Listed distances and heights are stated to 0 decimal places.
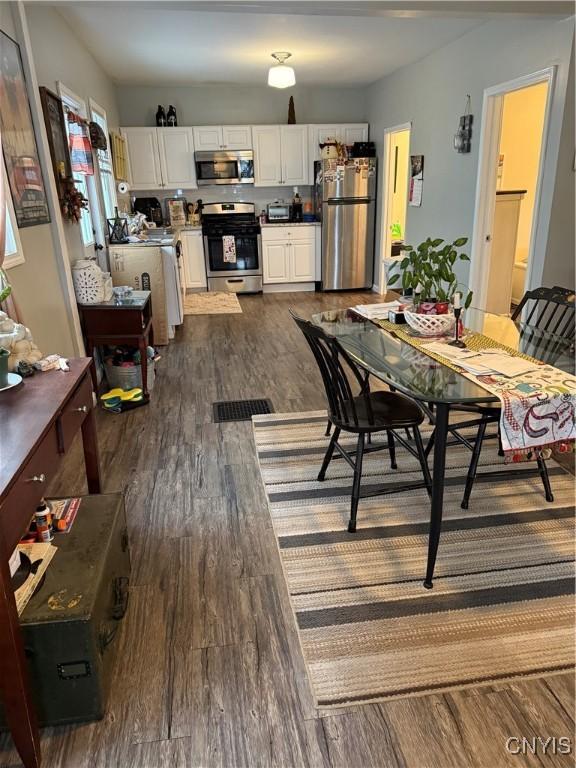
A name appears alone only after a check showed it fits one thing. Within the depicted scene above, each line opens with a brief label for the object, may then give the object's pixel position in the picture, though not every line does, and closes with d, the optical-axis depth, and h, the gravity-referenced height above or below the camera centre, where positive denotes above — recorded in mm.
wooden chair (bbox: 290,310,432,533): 2178 -903
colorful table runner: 1683 -677
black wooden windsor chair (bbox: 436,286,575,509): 2232 -640
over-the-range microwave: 6984 +421
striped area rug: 1621 -1368
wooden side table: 3553 -778
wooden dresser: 1208 -666
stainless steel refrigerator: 6844 -282
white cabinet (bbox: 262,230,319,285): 7203 -739
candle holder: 2232 -588
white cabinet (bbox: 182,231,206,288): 7129 -755
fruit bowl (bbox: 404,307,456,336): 2338 -552
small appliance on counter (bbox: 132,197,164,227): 7055 -65
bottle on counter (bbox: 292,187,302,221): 7332 -175
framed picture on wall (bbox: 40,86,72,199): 3070 +424
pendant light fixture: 4578 +1012
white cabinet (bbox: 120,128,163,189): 6770 +561
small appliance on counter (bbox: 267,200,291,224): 7238 -188
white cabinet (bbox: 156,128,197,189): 6875 +566
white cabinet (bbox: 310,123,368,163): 7113 +807
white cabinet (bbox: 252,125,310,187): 7051 +558
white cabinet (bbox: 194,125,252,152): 6930 +795
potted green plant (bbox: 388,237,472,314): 2334 -361
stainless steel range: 7047 -602
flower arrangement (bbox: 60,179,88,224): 3355 +24
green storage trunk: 1353 -1063
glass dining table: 1770 -635
